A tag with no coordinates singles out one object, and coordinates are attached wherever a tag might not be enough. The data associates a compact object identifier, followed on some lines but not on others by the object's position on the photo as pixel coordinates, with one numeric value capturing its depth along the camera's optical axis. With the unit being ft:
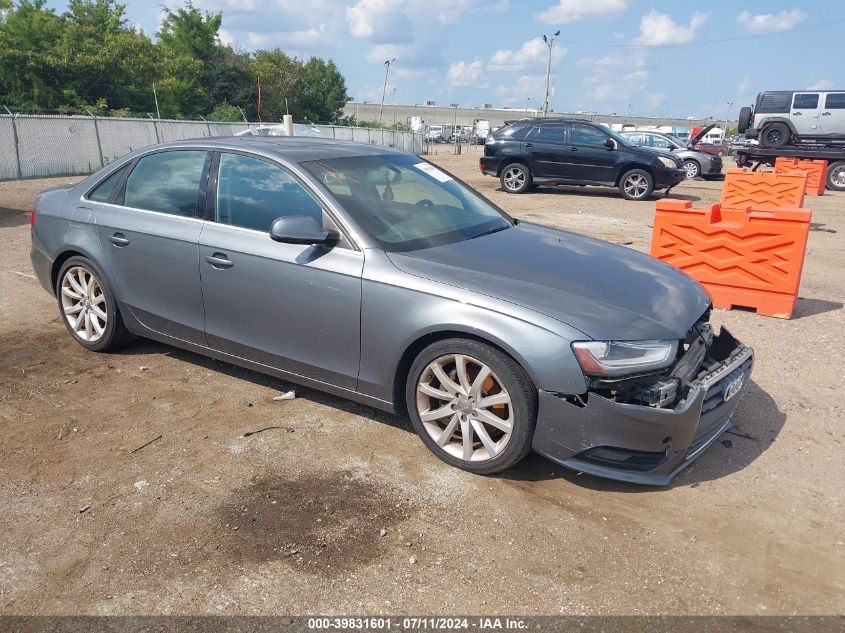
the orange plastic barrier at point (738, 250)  21.06
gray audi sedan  10.78
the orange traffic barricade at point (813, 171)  65.57
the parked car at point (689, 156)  76.13
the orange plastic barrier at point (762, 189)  43.19
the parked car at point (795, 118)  70.13
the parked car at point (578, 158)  53.11
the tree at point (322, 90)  219.61
